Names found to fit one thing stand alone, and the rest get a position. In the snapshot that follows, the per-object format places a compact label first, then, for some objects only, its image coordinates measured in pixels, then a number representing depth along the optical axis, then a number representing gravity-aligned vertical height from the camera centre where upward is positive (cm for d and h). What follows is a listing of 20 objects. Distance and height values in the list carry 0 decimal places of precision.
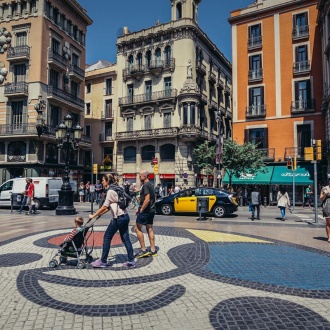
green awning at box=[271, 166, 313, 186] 2450 +18
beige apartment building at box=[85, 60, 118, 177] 4081 +920
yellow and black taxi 1562 -131
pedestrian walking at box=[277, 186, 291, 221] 1451 -112
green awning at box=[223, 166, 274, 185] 2596 +0
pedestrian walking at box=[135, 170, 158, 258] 658 -77
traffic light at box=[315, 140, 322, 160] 1328 +118
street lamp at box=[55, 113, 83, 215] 1558 -25
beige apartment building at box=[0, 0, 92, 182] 3084 +963
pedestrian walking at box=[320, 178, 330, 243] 878 -77
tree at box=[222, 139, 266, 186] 2484 +163
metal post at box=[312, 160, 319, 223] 1308 -28
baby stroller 606 -147
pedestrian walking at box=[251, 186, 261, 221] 1466 -108
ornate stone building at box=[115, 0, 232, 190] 3409 +961
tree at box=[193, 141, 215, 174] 2944 +205
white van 1933 -84
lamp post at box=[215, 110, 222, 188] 2429 +222
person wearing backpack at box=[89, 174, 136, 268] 582 -83
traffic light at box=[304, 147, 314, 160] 1338 +113
